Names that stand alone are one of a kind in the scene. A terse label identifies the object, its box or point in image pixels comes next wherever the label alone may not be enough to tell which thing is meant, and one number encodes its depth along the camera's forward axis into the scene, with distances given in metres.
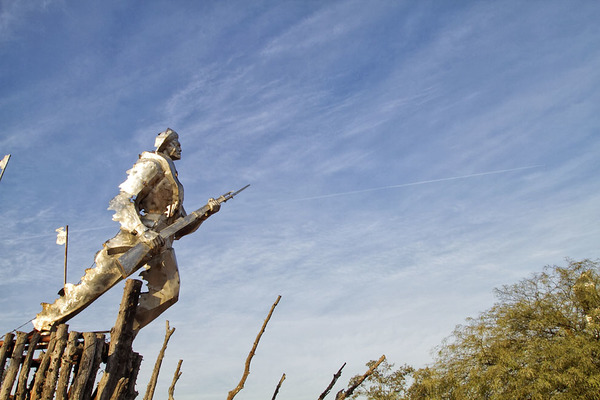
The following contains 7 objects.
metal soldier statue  6.87
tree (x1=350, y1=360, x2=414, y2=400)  19.16
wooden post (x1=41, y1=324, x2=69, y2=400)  5.80
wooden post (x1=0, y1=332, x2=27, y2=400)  6.00
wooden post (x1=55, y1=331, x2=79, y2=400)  5.77
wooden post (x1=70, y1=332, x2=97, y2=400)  5.75
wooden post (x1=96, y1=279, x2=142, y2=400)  6.00
